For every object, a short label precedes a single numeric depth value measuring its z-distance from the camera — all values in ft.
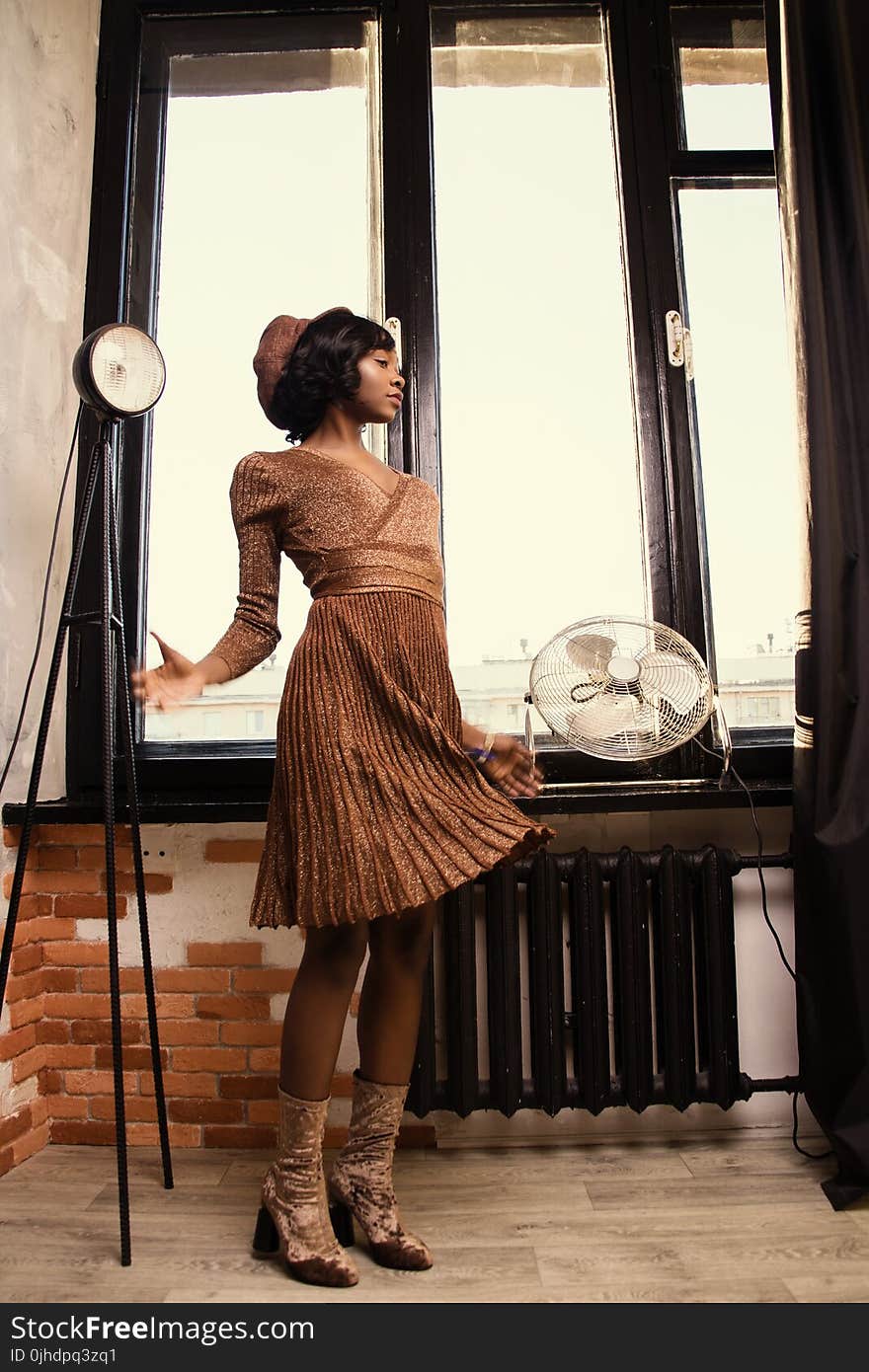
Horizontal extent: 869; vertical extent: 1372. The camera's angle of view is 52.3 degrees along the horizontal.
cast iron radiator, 6.15
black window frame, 7.06
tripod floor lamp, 5.20
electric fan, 5.92
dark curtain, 5.56
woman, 4.51
